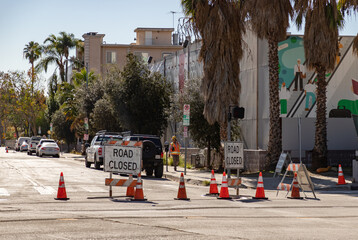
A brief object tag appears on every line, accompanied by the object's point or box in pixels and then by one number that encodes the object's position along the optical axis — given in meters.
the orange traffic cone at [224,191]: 17.91
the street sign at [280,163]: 25.26
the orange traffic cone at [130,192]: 17.48
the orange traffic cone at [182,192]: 17.42
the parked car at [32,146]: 61.09
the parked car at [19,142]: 79.75
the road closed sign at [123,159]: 17.28
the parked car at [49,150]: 54.47
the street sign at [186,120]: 29.95
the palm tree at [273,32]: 27.12
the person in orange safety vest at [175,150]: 32.84
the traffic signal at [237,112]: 23.58
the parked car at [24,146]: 75.38
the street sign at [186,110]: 29.59
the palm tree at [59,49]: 76.31
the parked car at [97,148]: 35.08
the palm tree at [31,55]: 93.19
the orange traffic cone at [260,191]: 18.06
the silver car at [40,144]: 56.95
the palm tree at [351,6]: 27.00
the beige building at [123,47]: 82.44
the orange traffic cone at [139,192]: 16.70
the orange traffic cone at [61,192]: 16.53
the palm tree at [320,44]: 27.45
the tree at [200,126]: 32.81
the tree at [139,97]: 43.59
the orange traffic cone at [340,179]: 23.55
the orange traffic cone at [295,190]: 18.55
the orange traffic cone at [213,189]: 19.06
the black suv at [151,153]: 28.83
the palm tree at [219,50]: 28.84
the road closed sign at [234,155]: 19.61
